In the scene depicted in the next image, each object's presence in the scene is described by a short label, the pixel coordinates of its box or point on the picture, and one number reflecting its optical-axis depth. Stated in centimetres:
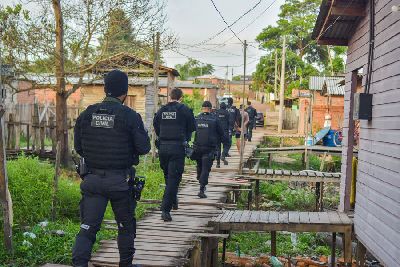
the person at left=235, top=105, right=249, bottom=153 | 1729
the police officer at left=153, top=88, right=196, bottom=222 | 735
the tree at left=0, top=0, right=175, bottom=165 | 1584
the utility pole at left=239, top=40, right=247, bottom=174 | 1355
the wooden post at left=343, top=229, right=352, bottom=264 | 826
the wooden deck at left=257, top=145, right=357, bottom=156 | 2045
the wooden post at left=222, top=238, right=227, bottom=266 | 926
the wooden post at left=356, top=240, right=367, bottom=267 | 795
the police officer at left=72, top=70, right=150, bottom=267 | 483
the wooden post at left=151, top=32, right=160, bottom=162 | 1570
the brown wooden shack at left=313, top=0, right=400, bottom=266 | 622
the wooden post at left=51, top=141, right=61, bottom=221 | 832
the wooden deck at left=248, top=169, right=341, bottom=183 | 1386
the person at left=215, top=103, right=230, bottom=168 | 1531
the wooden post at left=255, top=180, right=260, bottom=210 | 1456
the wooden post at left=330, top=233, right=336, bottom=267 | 876
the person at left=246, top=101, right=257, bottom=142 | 2483
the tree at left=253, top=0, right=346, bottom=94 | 5100
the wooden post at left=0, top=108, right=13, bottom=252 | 610
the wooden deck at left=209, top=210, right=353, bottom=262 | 818
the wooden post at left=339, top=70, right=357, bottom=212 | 905
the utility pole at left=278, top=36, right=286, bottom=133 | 3300
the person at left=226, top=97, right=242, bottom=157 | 1672
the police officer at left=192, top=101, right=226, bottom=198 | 938
